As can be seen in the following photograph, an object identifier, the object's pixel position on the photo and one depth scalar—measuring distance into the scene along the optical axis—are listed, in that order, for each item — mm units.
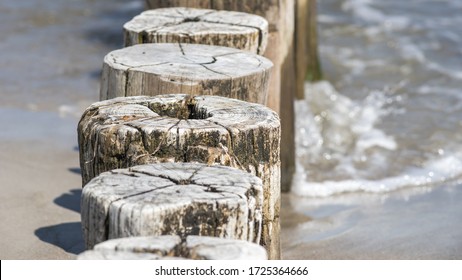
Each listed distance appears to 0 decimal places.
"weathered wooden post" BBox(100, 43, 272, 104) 7426
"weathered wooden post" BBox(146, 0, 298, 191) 10500
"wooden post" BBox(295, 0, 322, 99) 14187
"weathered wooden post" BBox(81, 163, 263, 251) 5094
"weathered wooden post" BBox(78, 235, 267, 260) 4781
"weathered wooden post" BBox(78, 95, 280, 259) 6133
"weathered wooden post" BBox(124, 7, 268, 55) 8789
